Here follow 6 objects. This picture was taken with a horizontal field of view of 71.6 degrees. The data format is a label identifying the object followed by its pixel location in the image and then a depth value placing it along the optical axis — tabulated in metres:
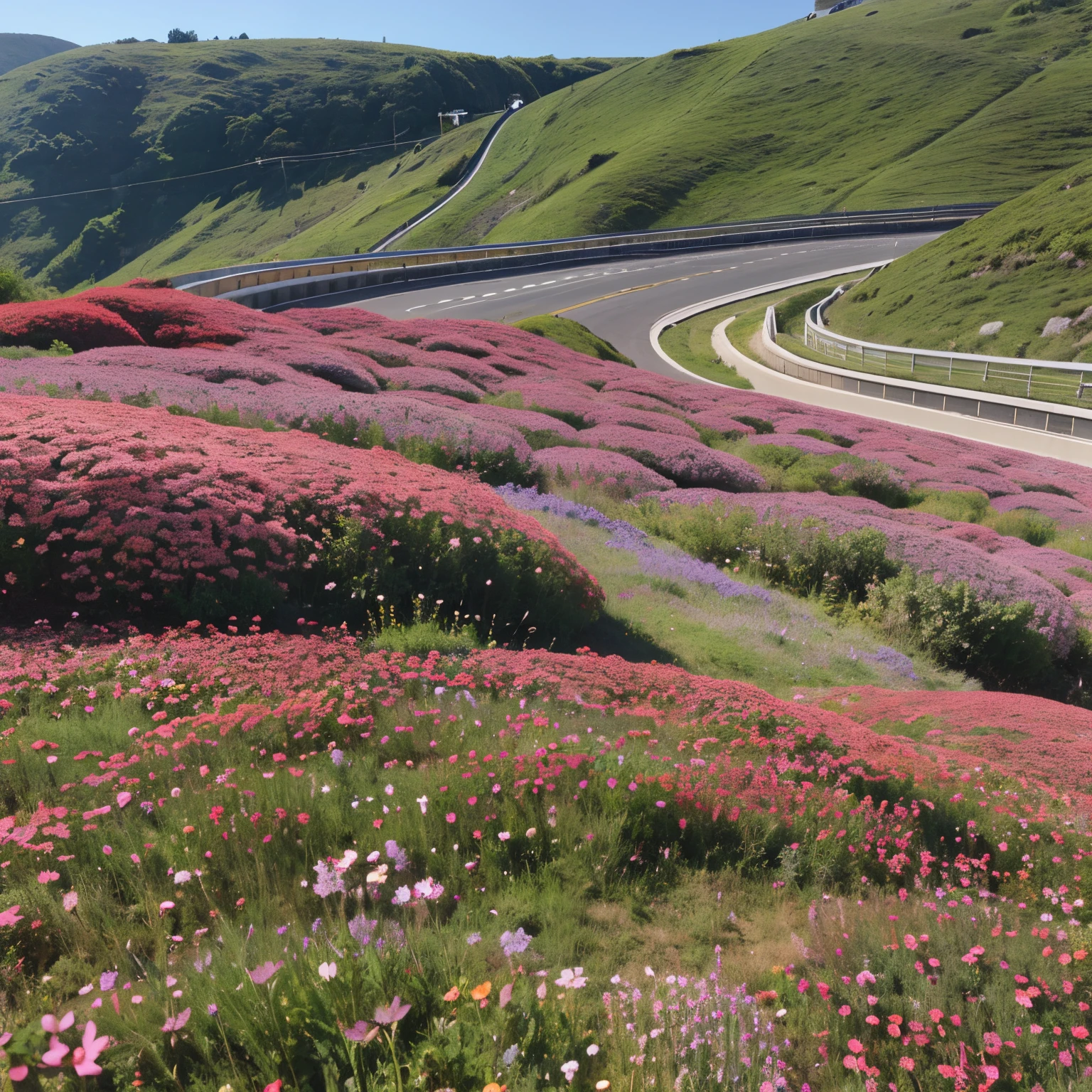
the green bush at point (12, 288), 24.02
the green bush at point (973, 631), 9.60
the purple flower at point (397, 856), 3.01
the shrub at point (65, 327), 14.76
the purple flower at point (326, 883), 2.67
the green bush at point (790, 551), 10.86
